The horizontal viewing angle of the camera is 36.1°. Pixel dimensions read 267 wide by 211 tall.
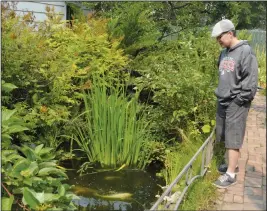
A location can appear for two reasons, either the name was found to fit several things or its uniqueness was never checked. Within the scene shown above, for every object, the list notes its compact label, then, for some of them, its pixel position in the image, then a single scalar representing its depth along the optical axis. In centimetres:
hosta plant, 277
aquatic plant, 462
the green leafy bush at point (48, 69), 428
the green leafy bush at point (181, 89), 479
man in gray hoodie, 323
